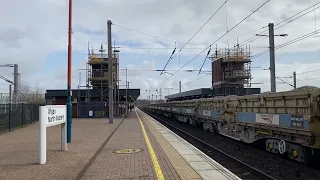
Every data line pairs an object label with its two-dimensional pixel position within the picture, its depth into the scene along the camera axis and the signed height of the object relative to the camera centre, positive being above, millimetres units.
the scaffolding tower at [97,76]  53519 +4098
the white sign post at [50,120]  10180 -552
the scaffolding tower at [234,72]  48281 +4153
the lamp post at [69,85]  13789 +697
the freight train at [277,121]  9898 -667
